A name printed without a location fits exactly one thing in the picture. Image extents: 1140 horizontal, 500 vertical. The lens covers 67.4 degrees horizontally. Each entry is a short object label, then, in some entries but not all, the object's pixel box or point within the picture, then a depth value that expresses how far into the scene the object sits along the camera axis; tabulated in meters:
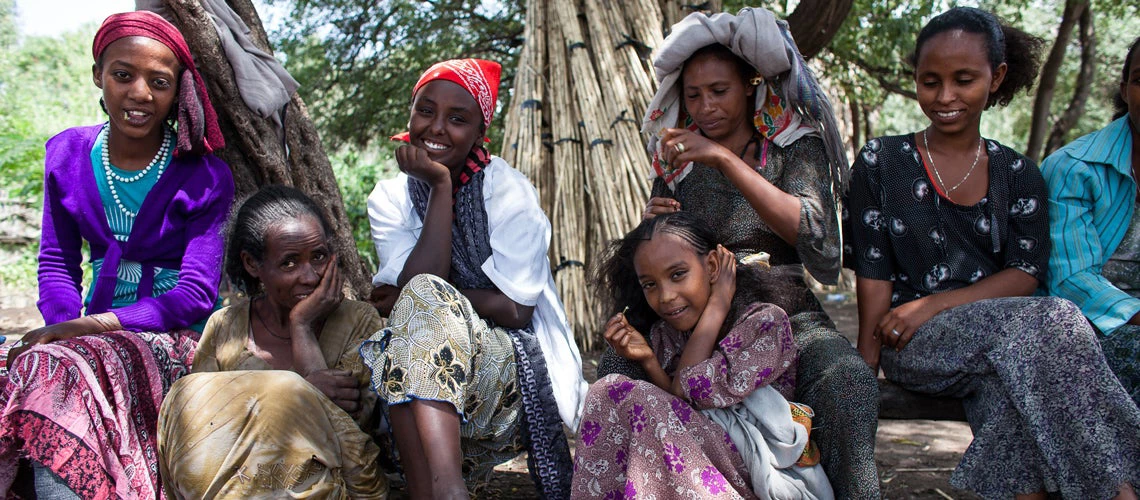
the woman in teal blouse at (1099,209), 2.67
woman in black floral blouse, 2.27
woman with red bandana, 2.30
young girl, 2.25
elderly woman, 2.19
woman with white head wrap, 2.66
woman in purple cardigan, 2.51
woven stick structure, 4.72
